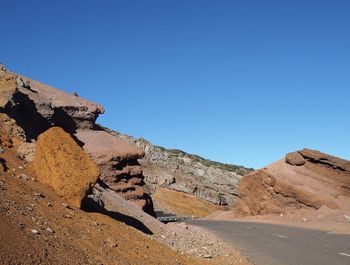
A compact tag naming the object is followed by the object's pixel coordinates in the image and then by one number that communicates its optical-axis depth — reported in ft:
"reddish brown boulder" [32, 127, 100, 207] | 37.68
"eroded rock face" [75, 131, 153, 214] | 85.87
